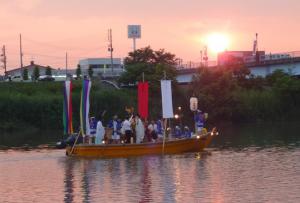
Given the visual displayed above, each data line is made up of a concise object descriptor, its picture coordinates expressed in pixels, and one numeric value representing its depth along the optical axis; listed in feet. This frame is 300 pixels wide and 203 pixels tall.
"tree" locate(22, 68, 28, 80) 333.80
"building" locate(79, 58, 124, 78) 526.98
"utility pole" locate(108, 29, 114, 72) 430.20
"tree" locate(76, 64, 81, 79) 331.41
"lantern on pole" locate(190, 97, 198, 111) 133.80
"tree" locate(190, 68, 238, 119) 277.85
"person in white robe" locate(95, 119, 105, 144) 124.66
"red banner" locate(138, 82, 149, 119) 126.86
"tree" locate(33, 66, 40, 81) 327.26
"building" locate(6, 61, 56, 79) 515.71
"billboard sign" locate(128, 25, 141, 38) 441.44
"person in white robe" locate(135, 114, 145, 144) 124.98
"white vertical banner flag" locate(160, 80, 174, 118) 125.08
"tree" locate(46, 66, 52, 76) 350.02
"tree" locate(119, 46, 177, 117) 282.77
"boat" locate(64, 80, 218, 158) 121.29
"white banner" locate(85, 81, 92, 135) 124.97
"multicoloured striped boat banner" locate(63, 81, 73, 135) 131.23
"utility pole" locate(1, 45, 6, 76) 448.65
